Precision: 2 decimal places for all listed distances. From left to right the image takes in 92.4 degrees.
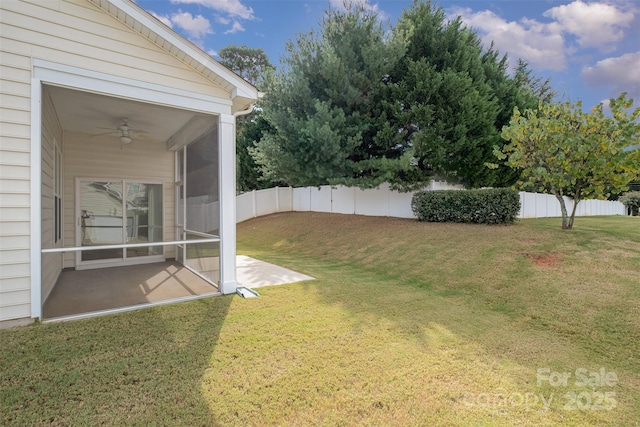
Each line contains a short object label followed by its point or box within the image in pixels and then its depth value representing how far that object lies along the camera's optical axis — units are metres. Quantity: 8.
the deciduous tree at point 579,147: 7.03
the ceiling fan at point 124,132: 5.75
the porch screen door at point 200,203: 5.12
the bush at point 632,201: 21.14
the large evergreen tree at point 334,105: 10.39
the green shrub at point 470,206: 8.38
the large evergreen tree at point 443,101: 10.45
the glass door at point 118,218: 6.93
